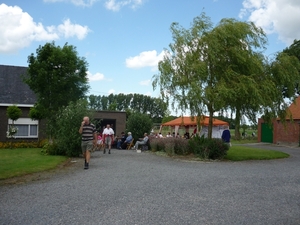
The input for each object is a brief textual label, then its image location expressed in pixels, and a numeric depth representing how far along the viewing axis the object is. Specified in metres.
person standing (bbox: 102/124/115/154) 19.78
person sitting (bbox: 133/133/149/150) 21.31
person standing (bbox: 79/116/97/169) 11.68
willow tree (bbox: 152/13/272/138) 15.45
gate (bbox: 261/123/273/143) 35.20
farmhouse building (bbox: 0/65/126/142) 24.34
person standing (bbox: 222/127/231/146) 17.57
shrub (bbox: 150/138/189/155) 17.52
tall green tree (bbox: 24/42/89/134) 20.47
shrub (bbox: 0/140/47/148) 21.92
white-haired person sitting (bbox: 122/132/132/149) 23.14
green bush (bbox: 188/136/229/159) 15.81
